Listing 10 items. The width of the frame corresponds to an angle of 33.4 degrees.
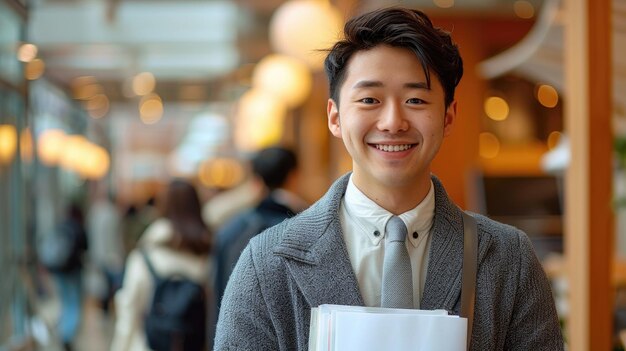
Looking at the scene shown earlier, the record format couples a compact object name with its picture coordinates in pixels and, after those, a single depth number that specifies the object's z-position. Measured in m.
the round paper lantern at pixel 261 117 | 13.88
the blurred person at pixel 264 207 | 4.96
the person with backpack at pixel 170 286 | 5.36
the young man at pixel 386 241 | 1.82
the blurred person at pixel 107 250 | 15.84
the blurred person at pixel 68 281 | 11.05
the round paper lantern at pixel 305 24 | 7.82
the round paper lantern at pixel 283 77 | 12.00
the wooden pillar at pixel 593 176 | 4.10
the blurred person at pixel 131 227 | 16.16
